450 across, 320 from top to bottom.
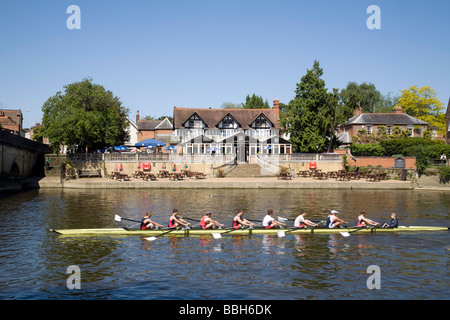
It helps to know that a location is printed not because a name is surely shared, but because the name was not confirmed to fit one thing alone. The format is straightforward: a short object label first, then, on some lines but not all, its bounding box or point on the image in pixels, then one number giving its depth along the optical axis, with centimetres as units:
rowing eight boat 2088
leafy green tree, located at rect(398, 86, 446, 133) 8062
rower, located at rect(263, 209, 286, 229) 2188
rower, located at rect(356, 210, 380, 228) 2216
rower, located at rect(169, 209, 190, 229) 2144
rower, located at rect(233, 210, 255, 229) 2158
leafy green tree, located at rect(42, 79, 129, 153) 4484
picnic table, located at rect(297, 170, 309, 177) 4945
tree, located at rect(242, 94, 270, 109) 9369
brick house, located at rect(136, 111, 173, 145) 8662
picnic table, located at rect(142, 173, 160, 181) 4603
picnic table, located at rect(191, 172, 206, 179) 4725
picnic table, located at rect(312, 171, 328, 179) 4797
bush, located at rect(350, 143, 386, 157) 5479
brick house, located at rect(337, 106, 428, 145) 6781
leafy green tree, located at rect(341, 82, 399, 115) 9300
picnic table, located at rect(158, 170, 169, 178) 4741
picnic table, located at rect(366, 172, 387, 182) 4647
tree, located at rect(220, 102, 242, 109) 12286
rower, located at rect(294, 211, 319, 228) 2178
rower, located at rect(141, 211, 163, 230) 2125
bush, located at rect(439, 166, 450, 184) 4625
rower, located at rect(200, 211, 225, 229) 2142
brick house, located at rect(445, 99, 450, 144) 7031
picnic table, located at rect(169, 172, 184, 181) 4628
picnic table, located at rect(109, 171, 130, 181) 4565
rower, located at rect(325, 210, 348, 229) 2183
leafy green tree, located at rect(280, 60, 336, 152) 5419
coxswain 2198
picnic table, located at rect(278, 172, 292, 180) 4641
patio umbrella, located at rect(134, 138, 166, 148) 5131
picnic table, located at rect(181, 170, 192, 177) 4731
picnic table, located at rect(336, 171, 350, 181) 4684
